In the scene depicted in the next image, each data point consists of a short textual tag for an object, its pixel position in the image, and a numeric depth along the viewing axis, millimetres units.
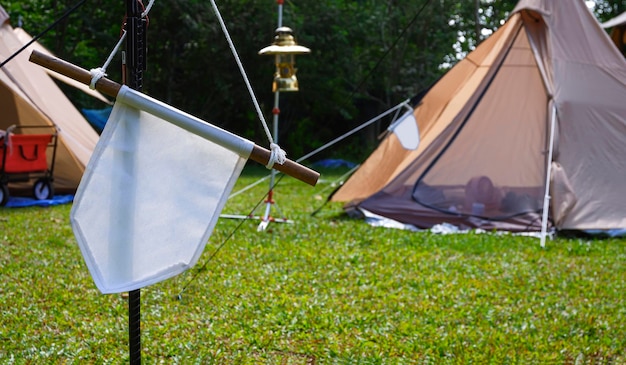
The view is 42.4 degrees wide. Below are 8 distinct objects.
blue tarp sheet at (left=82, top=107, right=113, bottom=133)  11523
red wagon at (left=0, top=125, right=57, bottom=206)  7609
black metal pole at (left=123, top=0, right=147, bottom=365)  2301
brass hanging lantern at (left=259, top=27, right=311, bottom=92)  6227
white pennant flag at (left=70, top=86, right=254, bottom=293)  2152
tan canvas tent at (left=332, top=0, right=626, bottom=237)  6773
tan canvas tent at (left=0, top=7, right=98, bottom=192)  8047
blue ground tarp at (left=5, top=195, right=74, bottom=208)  7734
